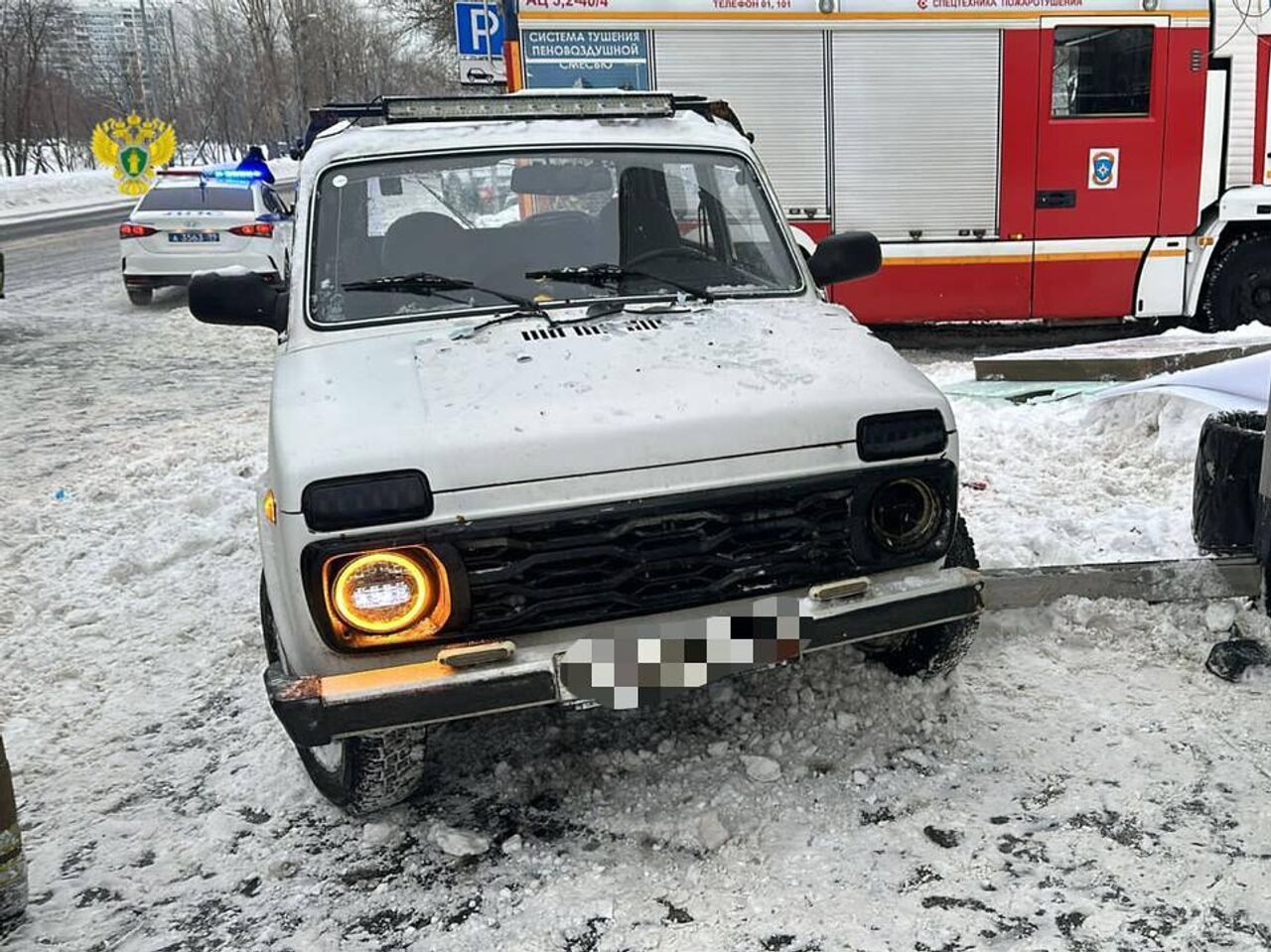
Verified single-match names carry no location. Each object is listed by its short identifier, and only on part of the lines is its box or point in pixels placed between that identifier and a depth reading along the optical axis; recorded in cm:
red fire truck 1039
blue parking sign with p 1295
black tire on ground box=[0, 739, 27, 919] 324
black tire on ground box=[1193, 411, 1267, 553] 491
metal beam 471
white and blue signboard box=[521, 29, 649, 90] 1048
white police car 1516
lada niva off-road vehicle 319
